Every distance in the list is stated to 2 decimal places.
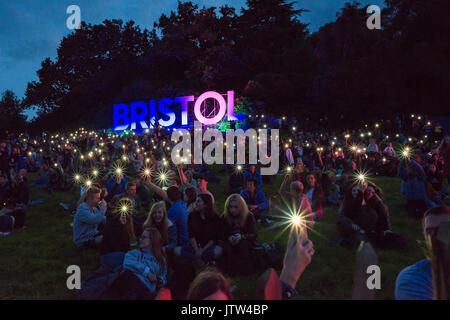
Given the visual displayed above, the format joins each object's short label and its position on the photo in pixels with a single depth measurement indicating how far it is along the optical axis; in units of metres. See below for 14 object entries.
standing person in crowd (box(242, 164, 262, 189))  9.88
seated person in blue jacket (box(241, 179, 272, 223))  8.10
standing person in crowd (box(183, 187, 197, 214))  7.15
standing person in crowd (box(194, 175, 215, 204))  7.58
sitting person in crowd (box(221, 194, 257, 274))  5.18
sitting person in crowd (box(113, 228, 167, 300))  3.83
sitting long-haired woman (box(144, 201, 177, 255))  4.77
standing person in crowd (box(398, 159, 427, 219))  7.90
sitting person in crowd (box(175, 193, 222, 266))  5.29
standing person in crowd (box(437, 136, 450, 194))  7.56
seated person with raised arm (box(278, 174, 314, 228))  6.94
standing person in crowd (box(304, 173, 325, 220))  7.86
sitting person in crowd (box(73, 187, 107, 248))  6.02
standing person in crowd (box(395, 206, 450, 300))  1.40
